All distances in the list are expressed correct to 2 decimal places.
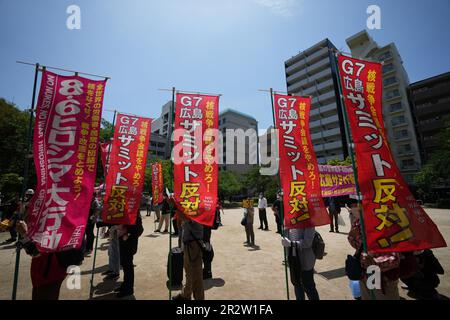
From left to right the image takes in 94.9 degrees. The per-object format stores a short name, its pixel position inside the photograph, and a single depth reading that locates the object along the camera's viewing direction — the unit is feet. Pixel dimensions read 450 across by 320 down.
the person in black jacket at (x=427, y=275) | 12.17
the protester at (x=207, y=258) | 17.06
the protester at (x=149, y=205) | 70.28
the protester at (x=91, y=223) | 24.21
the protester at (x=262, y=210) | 37.47
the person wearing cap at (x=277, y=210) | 29.72
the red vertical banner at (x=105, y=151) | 21.36
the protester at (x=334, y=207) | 33.90
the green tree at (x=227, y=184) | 120.64
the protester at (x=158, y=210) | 43.66
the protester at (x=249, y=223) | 27.61
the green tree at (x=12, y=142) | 66.23
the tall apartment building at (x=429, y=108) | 114.83
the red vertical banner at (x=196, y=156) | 12.70
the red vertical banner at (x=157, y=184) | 39.50
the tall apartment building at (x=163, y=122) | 212.84
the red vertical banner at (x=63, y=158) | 9.56
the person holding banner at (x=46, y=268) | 9.17
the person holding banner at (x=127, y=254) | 14.25
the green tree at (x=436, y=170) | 84.12
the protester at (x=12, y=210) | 26.71
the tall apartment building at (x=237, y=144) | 207.10
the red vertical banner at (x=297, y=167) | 12.78
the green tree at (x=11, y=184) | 50.39
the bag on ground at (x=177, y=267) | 15.76
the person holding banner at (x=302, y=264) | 10.91
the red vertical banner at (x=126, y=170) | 15.46
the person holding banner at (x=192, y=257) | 12.08
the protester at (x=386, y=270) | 8.73
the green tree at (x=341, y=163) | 101.65
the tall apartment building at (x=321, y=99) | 145.89
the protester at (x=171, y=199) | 12.83
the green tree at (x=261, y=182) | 126.56
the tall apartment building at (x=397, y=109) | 124.36
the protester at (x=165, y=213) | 36.13
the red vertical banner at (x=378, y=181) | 8.92
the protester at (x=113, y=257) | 17.51
